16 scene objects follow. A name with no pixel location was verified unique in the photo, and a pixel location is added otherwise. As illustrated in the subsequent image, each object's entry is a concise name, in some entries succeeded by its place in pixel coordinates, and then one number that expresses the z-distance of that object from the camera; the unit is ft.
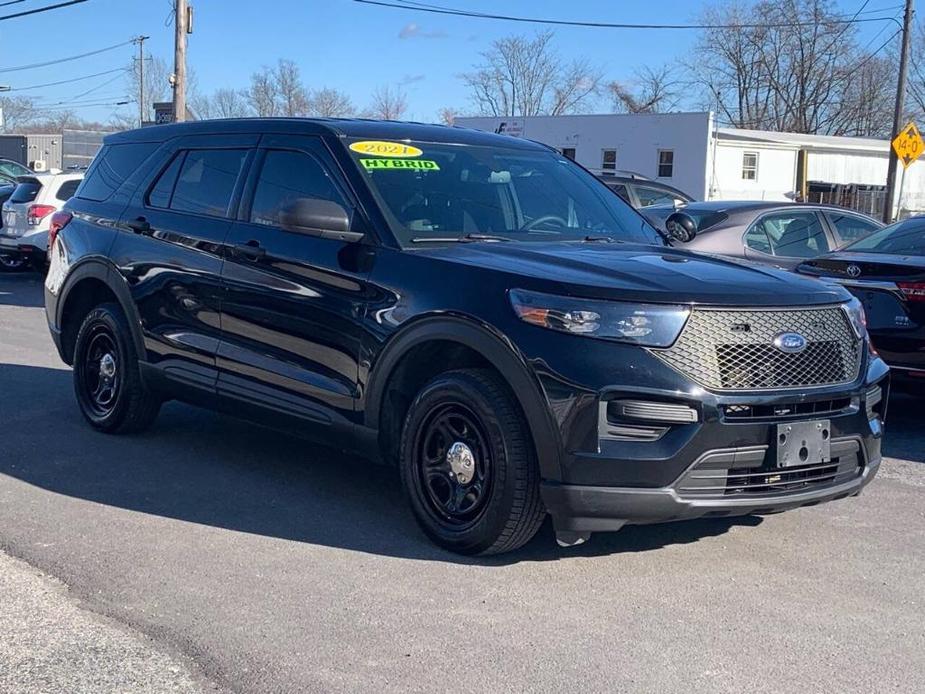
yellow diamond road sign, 77.25
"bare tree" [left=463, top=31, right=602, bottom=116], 240.12
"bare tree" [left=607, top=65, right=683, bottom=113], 231.09
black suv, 14.89
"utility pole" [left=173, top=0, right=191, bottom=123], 89.81
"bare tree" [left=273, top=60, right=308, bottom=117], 221.46
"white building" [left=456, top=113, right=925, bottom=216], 130.21
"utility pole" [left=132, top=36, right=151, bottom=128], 247.09
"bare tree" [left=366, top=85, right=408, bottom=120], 230.89
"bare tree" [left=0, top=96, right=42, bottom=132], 362.53
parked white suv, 56.70
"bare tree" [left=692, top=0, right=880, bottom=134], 223.30
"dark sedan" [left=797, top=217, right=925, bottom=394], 24.13
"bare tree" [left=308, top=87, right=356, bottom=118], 236.63
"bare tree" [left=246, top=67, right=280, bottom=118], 215.10
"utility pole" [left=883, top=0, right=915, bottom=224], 93.50
